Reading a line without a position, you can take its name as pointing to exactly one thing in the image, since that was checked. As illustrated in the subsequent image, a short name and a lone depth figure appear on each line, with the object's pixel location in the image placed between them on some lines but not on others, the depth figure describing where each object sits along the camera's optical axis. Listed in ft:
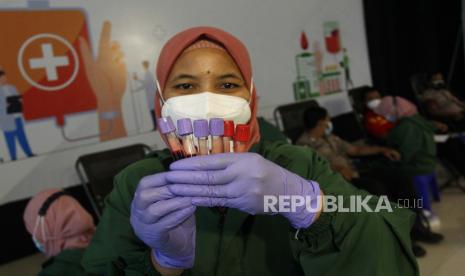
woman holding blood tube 2.07
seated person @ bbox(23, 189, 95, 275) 5.20
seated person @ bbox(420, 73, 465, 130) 11.90
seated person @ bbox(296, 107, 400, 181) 8.61
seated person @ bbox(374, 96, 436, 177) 8.46
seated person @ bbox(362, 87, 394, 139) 9.57
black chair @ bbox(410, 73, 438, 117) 13.25
